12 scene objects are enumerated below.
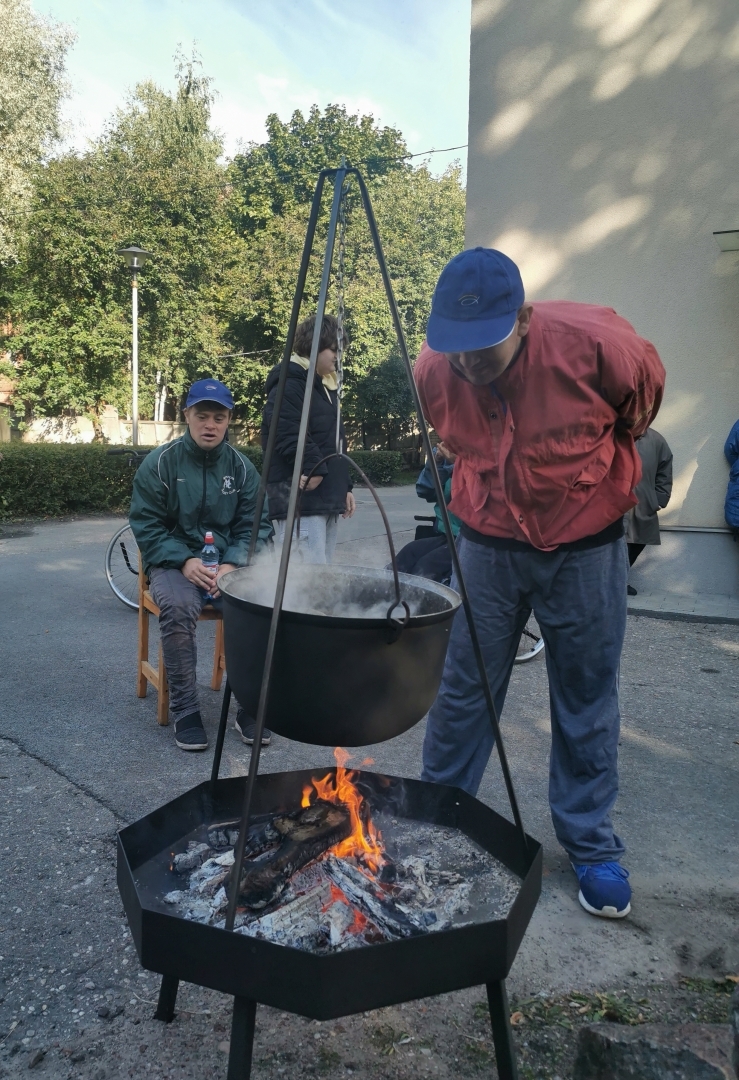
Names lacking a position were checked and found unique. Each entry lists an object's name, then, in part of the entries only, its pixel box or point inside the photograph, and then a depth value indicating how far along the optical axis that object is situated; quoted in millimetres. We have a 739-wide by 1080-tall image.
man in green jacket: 3818
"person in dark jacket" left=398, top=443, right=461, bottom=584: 4797
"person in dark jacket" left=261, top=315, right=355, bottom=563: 4527
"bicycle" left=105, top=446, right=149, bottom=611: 6586
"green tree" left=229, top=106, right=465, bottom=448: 24266
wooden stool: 3994
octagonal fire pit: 1502
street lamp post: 14695
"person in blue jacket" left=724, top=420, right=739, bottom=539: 6660
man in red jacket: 2111
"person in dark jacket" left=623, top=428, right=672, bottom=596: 6398
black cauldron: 1686
